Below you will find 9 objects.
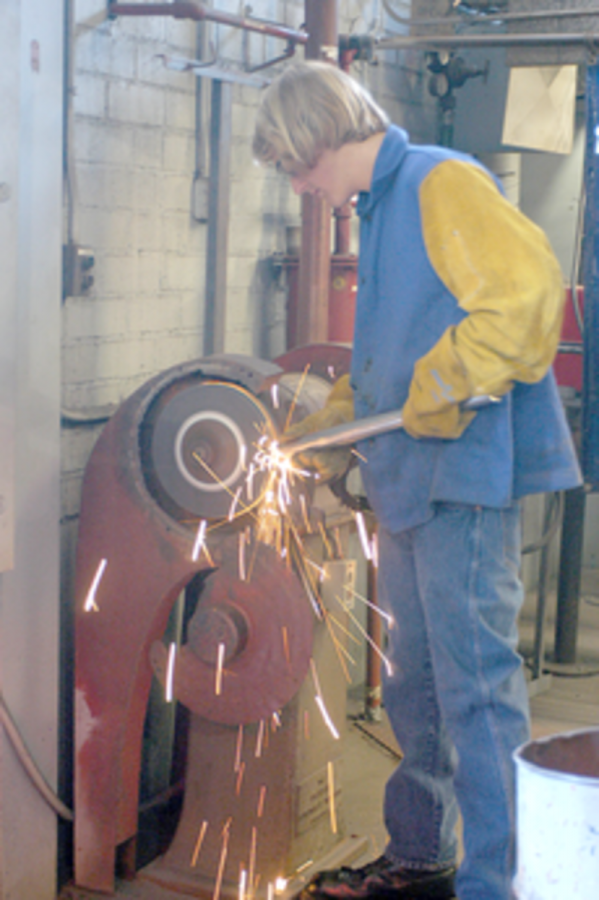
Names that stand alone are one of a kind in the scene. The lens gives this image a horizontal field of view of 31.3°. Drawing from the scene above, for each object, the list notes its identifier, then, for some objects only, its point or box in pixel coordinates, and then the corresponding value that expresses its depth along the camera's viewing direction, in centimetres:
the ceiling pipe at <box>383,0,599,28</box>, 310
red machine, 212
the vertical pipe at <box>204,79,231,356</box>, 300
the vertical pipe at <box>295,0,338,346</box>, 318
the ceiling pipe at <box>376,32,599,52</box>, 305
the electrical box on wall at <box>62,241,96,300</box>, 242
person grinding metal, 172
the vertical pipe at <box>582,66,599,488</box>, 325
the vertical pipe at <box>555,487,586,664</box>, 403
